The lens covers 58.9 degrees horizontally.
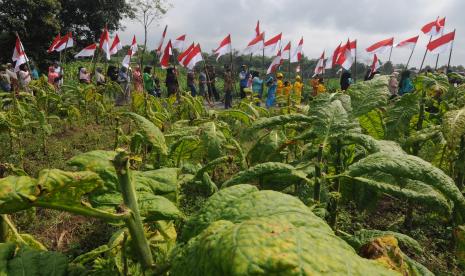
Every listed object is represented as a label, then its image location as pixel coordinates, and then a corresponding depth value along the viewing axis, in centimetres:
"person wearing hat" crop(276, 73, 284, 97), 1082
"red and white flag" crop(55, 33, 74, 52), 1147
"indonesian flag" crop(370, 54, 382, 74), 1278
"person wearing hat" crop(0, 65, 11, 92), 1084
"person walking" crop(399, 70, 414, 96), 898
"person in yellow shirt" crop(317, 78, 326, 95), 994
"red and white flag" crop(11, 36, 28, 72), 922
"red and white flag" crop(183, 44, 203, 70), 957
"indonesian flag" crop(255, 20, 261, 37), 1241
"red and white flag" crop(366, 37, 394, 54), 1016
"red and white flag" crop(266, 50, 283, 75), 1309
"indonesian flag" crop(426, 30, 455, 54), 827
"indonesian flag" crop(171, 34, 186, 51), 1062
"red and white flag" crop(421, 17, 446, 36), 950
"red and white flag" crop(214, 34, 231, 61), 1145
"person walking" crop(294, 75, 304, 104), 1055
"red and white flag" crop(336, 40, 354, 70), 1143
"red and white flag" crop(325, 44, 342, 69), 1227
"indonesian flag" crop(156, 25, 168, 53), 957
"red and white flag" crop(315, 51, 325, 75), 1470
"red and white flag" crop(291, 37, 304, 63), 1448
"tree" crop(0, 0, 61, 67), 2667
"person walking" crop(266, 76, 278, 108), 1515
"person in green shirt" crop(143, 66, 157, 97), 1321
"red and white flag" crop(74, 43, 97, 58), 1041
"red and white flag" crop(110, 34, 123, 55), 1124
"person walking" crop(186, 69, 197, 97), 1593
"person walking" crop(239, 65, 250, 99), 1639
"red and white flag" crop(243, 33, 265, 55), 1191
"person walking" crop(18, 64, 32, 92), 1065
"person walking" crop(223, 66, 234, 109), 1177
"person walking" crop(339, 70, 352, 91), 1591
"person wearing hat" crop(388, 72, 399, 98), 1244
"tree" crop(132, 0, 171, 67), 1350
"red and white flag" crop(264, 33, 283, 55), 1223
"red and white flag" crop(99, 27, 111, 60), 1045
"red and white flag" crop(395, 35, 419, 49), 1005
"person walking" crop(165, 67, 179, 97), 1450
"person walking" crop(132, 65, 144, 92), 1050
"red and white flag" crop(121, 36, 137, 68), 1005
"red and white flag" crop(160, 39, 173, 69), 952
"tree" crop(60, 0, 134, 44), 3192
